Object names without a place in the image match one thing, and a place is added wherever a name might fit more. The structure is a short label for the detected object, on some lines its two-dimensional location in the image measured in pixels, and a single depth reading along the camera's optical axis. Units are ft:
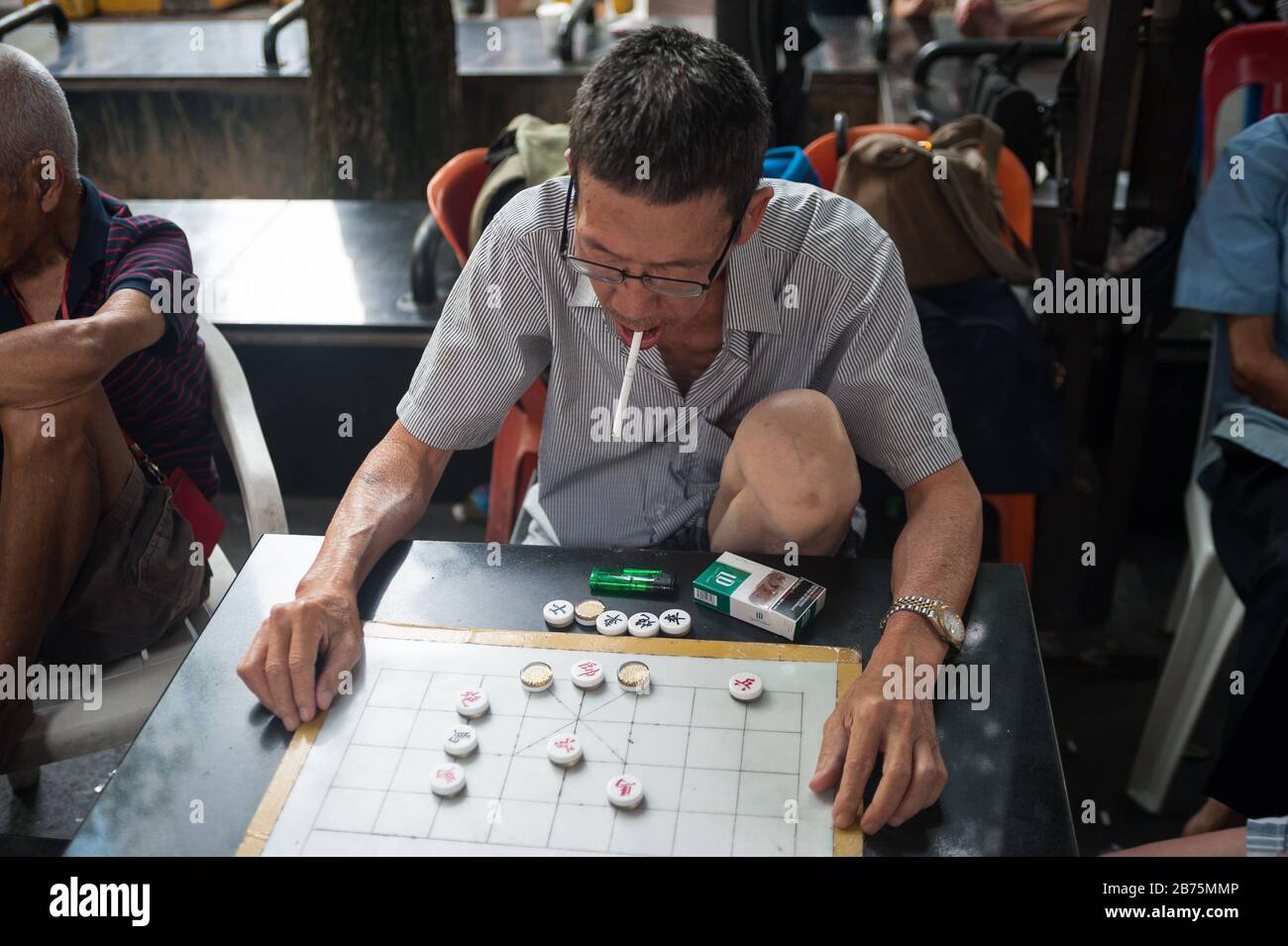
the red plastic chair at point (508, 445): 6.34
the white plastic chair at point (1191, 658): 6.07
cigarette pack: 3.76
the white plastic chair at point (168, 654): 4.71
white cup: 12.79
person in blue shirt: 5.69
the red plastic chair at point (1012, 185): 7.04
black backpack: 7.74
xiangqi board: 3.12
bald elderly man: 4.59
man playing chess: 3.74
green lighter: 3.93
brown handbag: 6.47
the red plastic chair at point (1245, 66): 6.54
